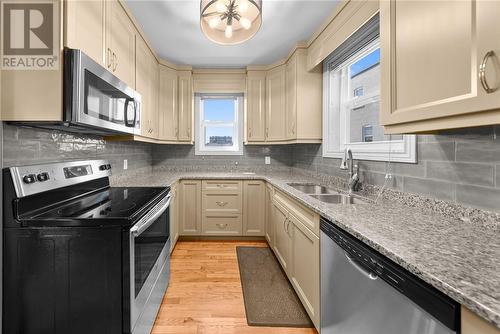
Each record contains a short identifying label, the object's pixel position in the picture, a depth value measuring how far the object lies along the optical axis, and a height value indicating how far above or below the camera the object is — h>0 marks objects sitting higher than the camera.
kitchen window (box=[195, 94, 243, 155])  4.08 +0.64
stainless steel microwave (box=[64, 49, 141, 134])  1.22 +0.38
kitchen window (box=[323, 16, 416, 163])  1.88 +0.60
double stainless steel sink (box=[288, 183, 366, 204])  2.02 -0.24
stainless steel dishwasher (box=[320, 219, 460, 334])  0.72 -0.46
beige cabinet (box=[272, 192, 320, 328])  1.65 -0.63
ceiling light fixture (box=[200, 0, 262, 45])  1.68 +1.00
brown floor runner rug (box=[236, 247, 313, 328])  1.87 -1.06
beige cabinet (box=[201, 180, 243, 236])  3.43 -0.53
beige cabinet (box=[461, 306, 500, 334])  0.57 -0.36
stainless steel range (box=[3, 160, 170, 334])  1.20 -0.48
